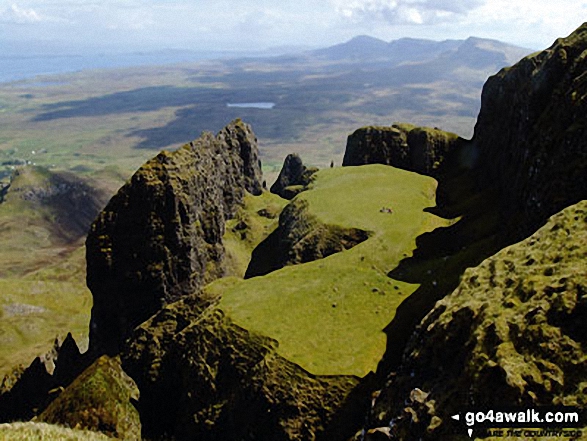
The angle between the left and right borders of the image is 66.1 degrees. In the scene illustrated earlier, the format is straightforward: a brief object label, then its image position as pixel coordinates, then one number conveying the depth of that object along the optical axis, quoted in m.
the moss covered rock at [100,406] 48.94
